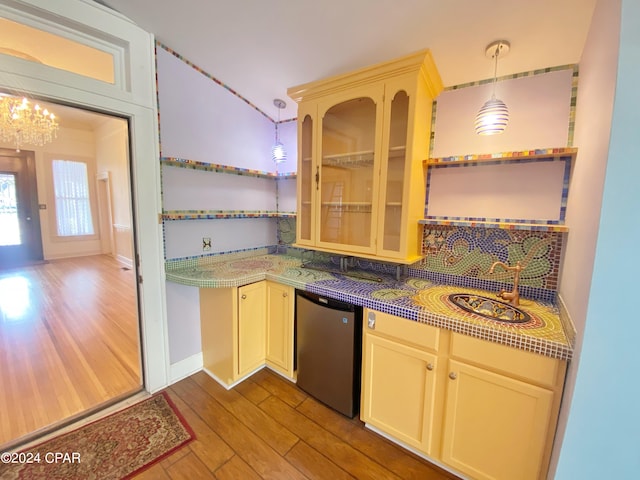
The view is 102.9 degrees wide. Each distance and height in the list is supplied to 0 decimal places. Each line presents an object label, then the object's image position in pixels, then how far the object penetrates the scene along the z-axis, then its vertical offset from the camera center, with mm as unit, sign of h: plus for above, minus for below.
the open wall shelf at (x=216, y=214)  1966 -34
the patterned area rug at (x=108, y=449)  1383 -1430
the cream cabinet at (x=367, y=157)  1642 +412
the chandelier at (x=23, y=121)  3318 +1220
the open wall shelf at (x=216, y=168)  1973 +373
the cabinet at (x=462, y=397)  1140 -932
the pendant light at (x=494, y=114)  1363 +554
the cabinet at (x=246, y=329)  1977 -961
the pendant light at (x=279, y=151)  2391 +569
